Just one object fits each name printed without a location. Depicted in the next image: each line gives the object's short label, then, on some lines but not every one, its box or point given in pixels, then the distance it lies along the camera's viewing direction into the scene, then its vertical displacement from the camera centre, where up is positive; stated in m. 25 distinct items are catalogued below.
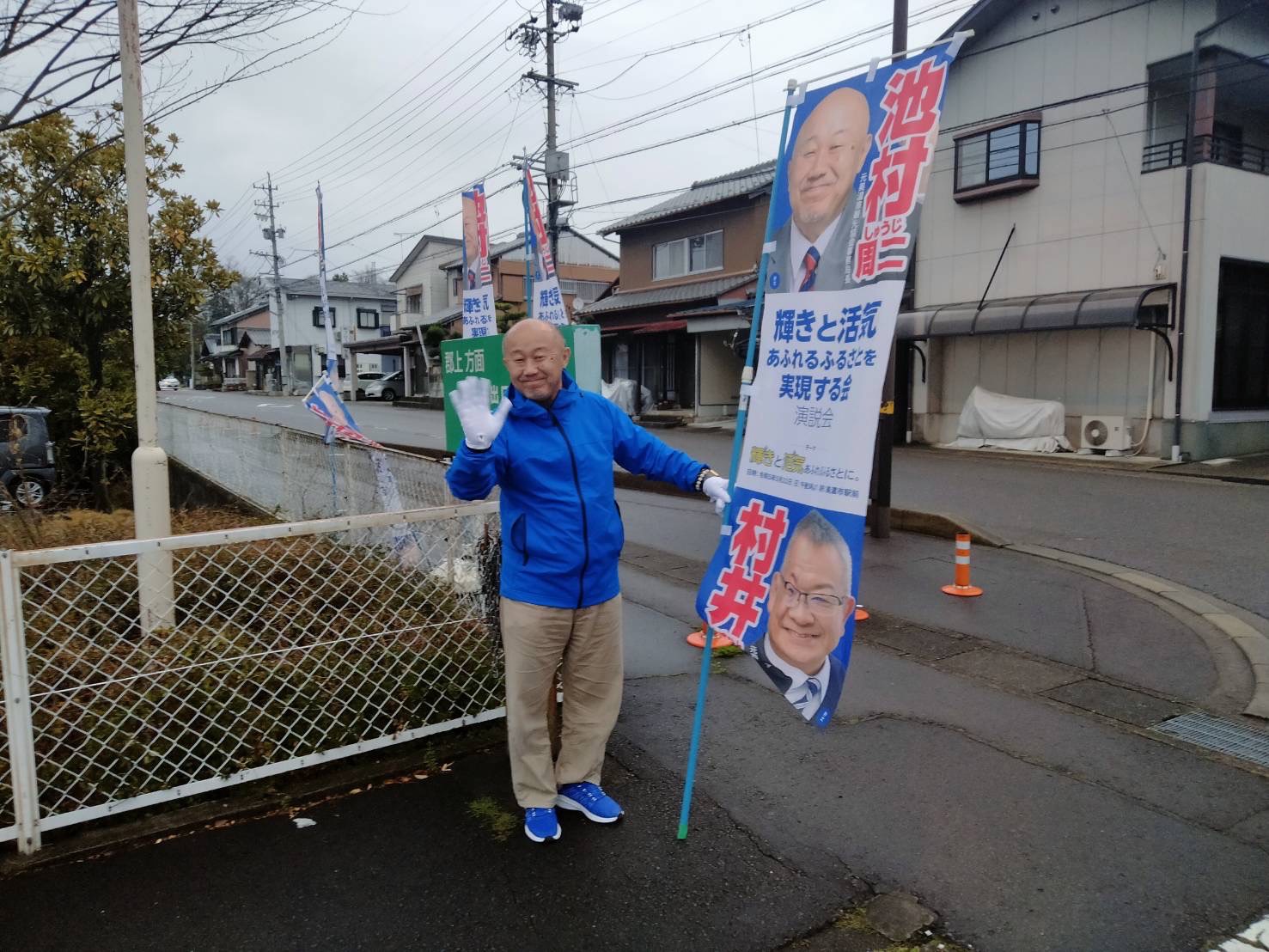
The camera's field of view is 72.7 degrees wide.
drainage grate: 3.89 -1.63
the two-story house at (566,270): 37.38 +5.62
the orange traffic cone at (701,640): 5.39 -1.58
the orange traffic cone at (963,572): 6.64 -1.40
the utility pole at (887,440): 8.51 -0.48
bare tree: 4.62 +2.00
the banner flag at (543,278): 8.03 +1.12
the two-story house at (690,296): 23.38 +2.81
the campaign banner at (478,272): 8.56 +1.24
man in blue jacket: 2.92 -0.54
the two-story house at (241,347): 60.78 +3.75
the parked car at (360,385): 42.89 +0.49
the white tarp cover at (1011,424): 15.91 -0.62
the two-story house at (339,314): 55.72 +5.42
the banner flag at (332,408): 6.58 -0.11
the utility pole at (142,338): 4.12 +0.29
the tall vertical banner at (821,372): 2.62 +0.06
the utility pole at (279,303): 45.62 +4.81
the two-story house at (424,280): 42.56 +5.76
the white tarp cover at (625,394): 24.94 -0.01
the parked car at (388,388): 40.59 +0.34
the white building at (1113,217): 14.19 +3.10
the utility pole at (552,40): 23.73 +9.90
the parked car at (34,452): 9.76 -0.69
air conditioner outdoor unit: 15.04 -0.79
